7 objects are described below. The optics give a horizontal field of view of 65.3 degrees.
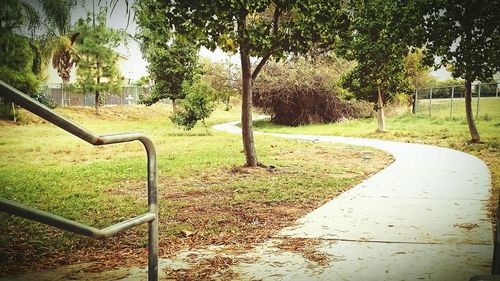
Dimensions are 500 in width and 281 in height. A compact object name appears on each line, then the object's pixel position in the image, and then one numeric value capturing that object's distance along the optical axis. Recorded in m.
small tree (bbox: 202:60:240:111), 25.30
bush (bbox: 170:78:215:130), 17.56
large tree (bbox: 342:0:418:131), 13.64
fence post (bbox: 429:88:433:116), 23.59
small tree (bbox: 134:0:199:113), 27.81
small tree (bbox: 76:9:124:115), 27.48
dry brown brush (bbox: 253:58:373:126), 24.31
